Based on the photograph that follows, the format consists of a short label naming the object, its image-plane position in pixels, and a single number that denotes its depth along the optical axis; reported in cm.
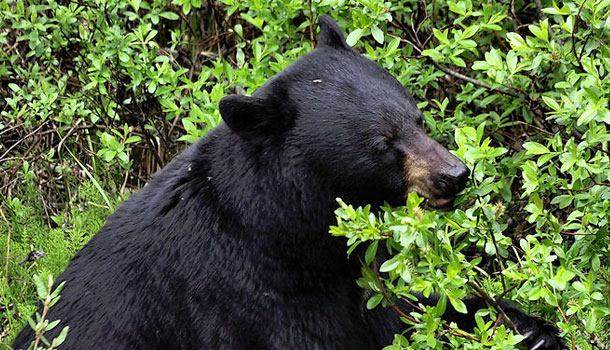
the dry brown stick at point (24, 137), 1096
